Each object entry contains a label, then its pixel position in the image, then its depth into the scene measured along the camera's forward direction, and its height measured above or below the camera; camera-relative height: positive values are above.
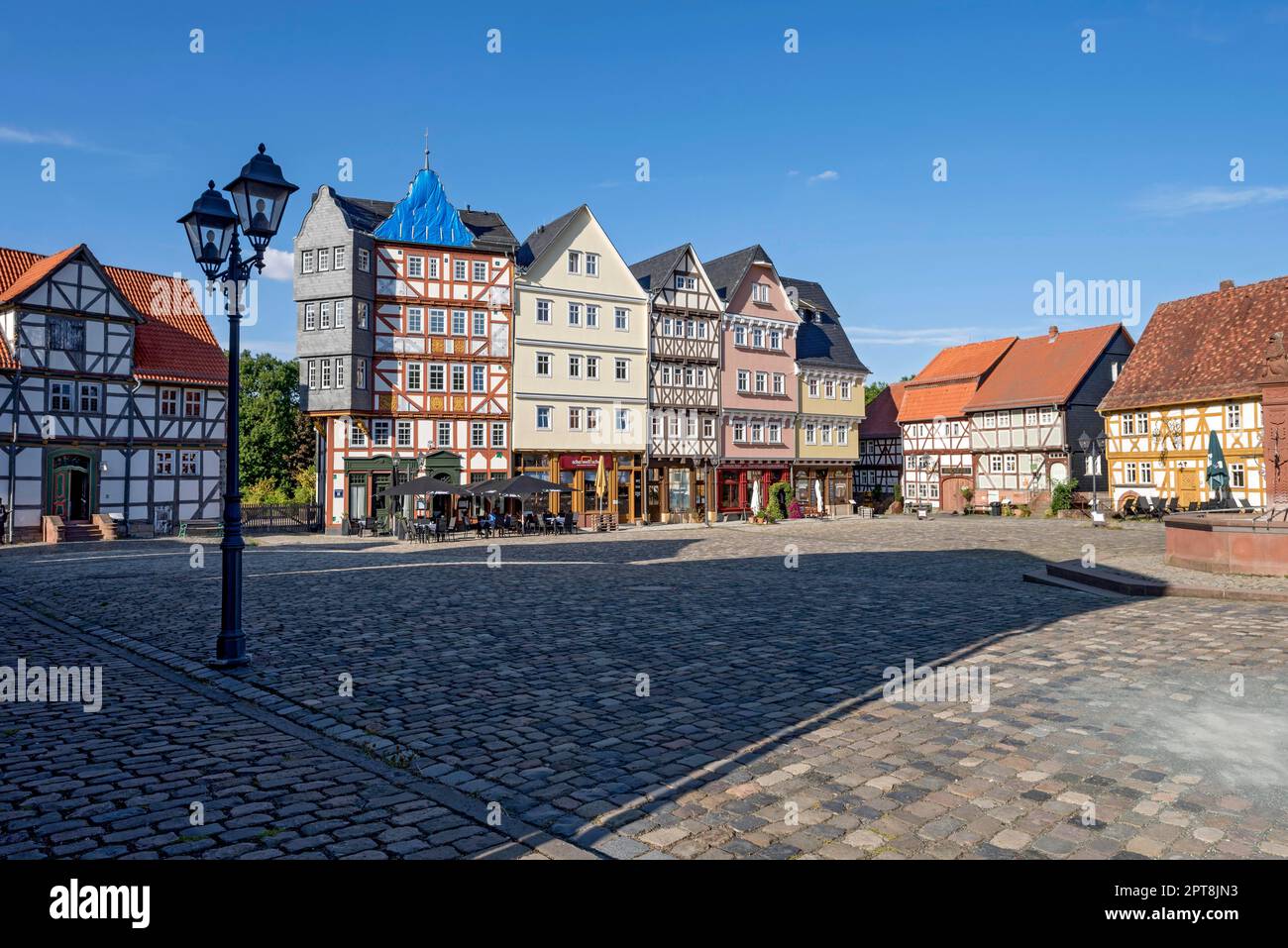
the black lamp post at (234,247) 9.04 +2.72
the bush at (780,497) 44.44 -0.63
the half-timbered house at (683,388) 44.25 +5.21
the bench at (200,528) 34.38 -1.81
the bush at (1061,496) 45.81 -0.56
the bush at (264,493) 56.94 -0.59
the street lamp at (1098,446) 46.30 +2.25
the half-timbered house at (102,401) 31.11 +3.37
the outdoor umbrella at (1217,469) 21.77 +0.47
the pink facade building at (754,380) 46.62 +6.00
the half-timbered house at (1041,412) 48.88 +4.49
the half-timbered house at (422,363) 37.41 +5.68
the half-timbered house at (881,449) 61.06 +2.79
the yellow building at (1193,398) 37.59 +4.18
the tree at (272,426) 63.34 +4.57
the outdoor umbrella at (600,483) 38.34 +0.10
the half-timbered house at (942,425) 55.31 +4.18
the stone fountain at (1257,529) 15.29 -0.82
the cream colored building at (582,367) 40.62 +5.96
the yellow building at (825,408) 49.97 +4.73
